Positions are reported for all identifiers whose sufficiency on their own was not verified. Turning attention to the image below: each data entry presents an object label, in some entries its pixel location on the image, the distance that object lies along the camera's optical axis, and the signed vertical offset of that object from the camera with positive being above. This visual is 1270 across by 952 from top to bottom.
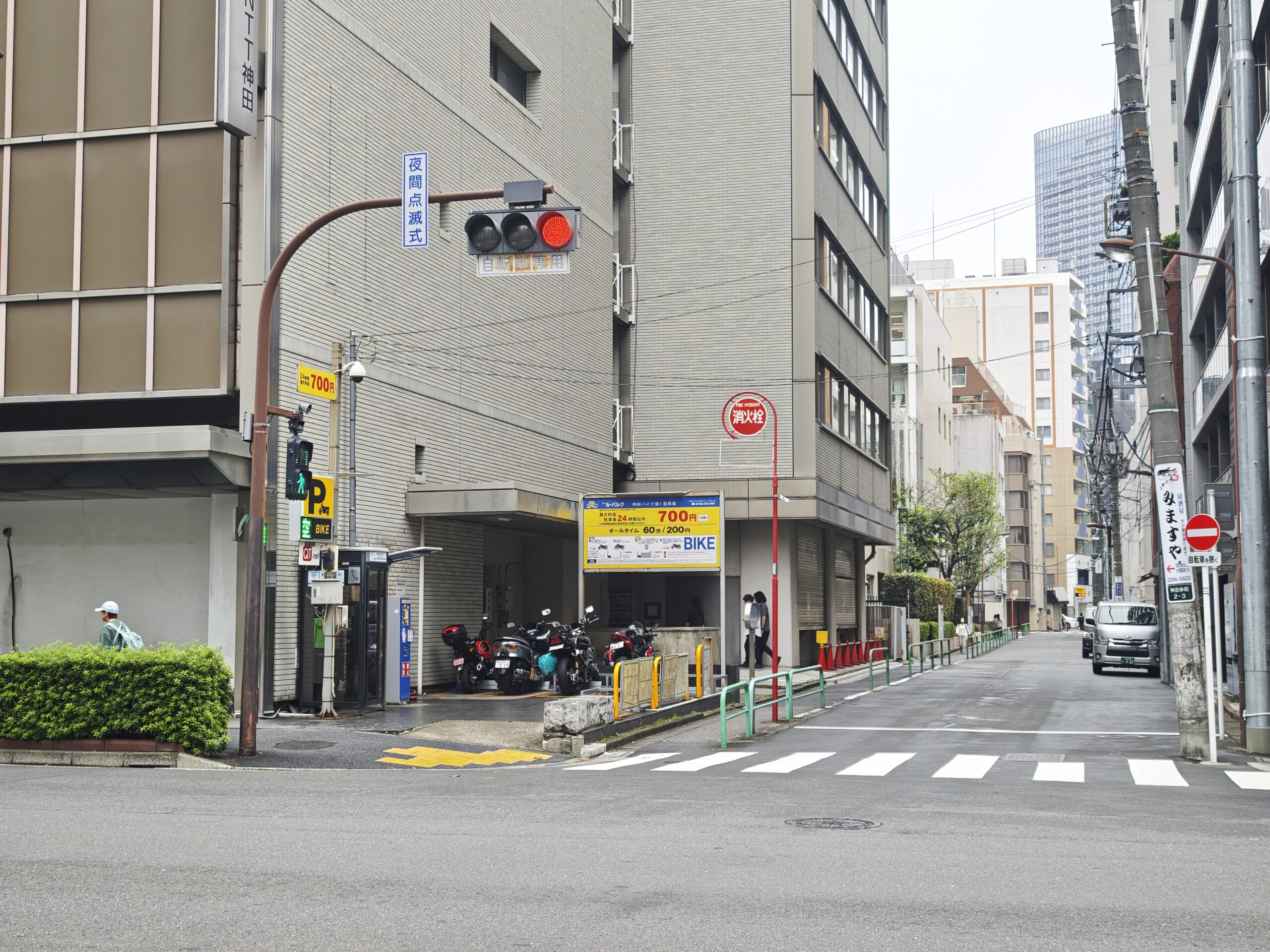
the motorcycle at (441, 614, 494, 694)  24.80 -1.42
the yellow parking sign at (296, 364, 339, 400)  19.47 +3.07
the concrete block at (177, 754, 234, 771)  14.62 -1.99
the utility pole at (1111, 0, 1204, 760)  17.16 +4.49
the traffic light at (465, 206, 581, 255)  13.02 +3.55
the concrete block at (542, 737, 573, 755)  16.94 -2.09
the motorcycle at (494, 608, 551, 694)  24.62 -1.51
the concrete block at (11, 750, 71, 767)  14.86 -1.94
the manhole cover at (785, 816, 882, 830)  10.15 -1.90
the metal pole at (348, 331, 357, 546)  20.88 +1.97
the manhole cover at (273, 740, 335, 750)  16.27 -1.99
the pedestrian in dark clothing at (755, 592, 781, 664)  29.76 -0.97
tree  68.44 +2.82
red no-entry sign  16.30 +0.59
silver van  38.75 -1.82
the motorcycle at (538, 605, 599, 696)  23.25 -1.35
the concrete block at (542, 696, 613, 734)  16.98 -1.71
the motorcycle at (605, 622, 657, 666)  25.34 -1.20
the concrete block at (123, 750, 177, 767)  14.70 -1.94
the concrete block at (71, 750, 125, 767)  14.80 -1.94
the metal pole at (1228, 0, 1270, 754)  16.61 +2.44
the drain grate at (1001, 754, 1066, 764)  16.03 -2.21
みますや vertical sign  16.41 +0.83
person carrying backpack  16.83 -0.60
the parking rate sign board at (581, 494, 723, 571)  26.62 +1.05
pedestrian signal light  16.61 +1.46
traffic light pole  15.32 +0.86
